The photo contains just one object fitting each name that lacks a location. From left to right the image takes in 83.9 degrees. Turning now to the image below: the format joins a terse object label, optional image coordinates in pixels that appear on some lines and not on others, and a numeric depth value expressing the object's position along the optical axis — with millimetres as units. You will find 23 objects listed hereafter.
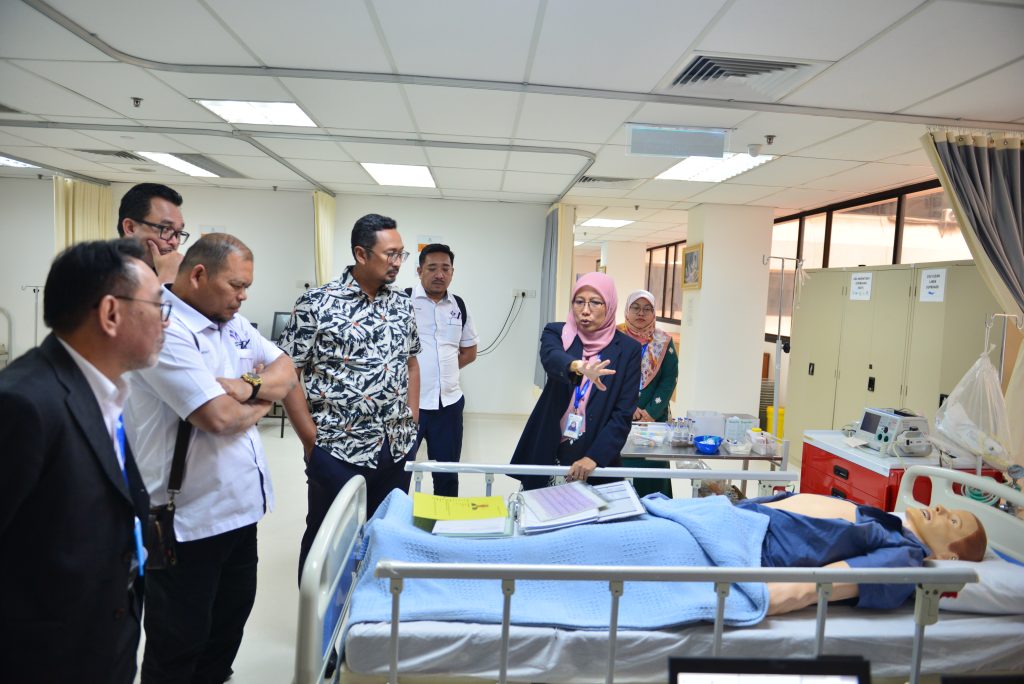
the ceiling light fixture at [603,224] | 8312
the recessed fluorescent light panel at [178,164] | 5473
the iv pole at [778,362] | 3951
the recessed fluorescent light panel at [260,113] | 3709
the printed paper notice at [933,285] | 3793
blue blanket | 1571
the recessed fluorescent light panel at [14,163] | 5895
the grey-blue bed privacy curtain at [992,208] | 3154
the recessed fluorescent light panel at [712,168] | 4477
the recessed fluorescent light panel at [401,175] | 5465
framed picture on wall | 6504
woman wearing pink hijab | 2330
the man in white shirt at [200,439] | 1543
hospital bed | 1433
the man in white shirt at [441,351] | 3316
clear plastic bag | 2953
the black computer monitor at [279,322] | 6855
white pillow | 1788
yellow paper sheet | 1896
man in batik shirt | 2092
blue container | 3115
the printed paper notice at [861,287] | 4430
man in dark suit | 959
